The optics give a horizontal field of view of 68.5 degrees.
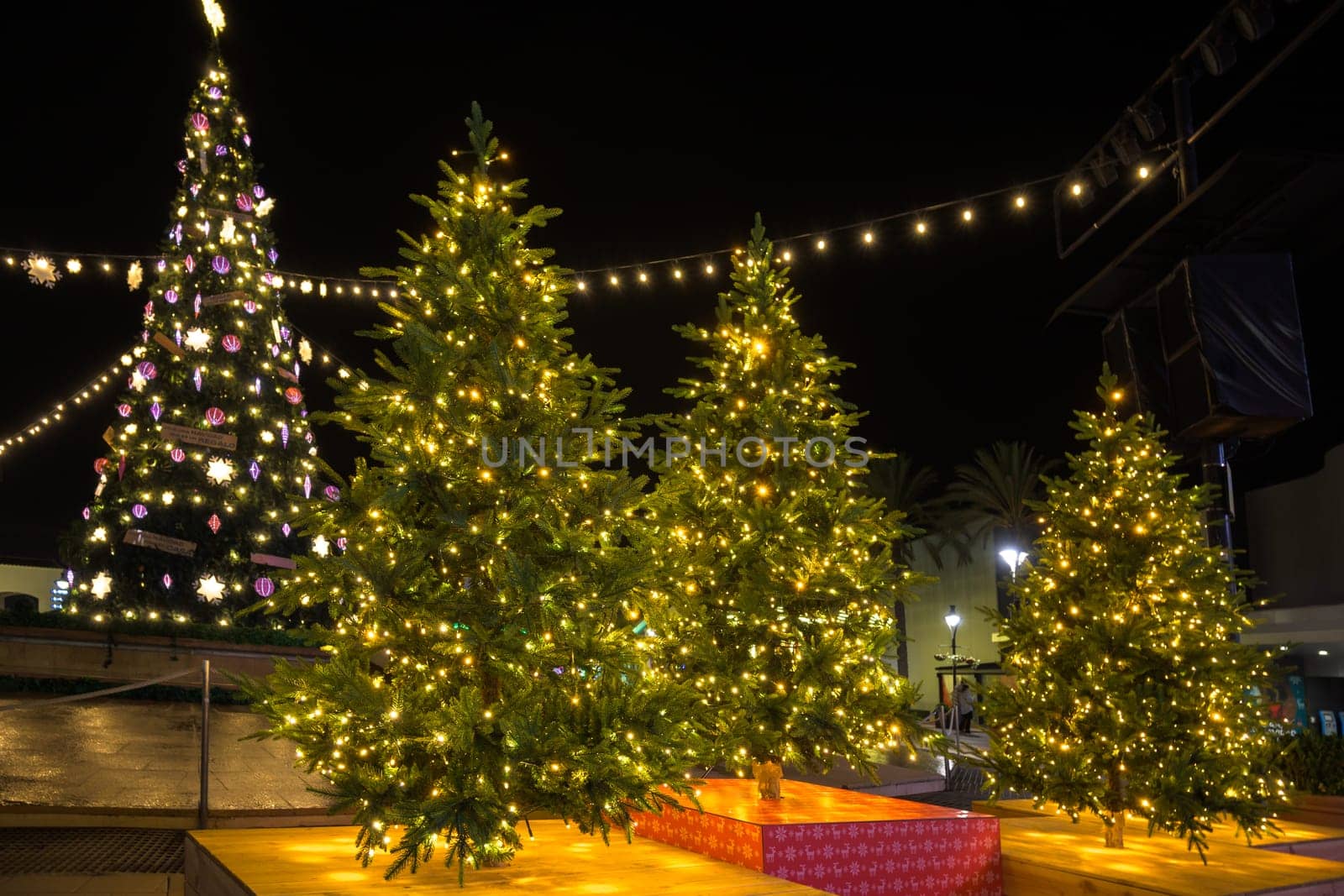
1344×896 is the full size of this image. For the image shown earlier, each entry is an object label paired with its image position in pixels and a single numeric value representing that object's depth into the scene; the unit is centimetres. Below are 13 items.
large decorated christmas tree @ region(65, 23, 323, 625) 1465
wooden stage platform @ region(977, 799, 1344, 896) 618
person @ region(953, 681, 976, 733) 1984
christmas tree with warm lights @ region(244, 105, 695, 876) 507
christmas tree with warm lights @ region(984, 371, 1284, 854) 746
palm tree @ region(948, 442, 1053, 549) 2934
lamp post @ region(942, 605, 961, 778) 1812
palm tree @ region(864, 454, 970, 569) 3092
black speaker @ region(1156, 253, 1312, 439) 1280
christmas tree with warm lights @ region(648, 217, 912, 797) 730
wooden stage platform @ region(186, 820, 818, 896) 507
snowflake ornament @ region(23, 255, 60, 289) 1322
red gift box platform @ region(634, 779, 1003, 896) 619
